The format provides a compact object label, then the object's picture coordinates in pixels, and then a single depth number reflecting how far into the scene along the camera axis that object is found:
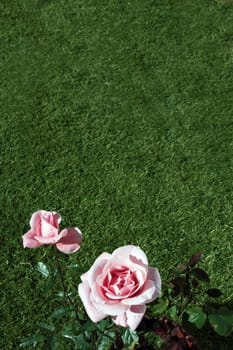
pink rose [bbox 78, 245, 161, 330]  1.13
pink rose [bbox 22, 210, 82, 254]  1.20
